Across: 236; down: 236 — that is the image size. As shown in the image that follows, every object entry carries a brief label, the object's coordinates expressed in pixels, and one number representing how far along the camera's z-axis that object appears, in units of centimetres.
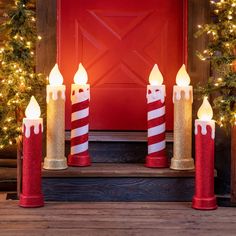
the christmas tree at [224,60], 693
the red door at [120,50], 869
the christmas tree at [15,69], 743
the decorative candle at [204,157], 680
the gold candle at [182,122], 735
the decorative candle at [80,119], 746
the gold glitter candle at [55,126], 732
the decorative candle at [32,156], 680
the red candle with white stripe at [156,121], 744
